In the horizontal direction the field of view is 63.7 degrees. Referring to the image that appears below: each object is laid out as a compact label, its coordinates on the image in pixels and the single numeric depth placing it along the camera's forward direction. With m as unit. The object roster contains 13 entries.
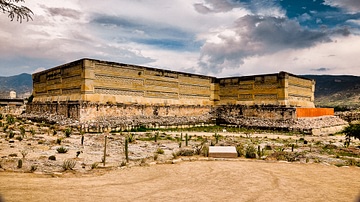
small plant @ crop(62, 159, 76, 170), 11.31
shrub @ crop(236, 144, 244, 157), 15.76
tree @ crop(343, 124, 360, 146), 21.00
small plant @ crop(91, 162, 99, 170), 11.75
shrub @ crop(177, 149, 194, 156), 15.50
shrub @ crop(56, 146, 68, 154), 14.68
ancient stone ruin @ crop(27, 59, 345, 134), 28.41
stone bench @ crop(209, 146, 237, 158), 15.02
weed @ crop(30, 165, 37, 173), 10.64
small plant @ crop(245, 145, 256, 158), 15.30
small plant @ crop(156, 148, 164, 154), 15.81
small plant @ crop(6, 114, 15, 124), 27.85
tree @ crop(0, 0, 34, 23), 11.41
